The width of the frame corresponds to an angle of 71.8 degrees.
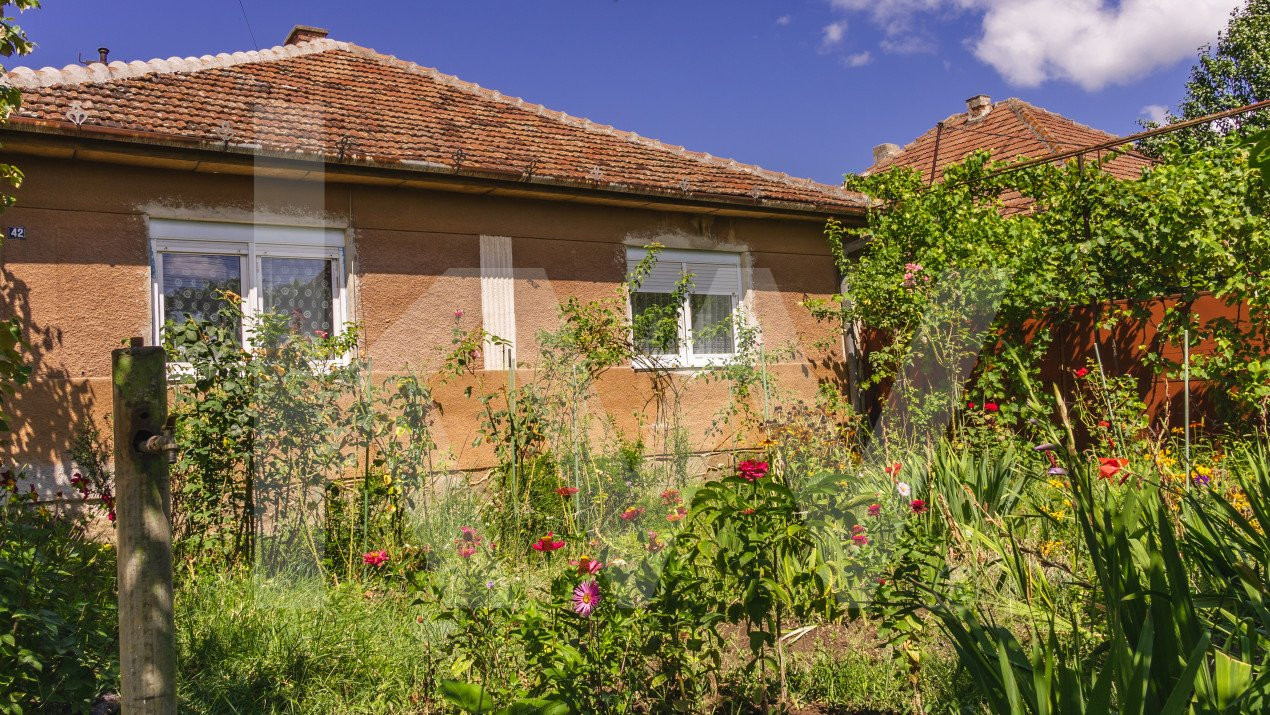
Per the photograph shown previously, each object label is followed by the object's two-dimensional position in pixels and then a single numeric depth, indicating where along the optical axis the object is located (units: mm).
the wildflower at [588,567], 2668
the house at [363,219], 5938
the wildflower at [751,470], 2887
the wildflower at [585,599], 2609
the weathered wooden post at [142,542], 2057
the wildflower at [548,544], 2916
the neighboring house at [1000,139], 12172
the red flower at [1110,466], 3092
